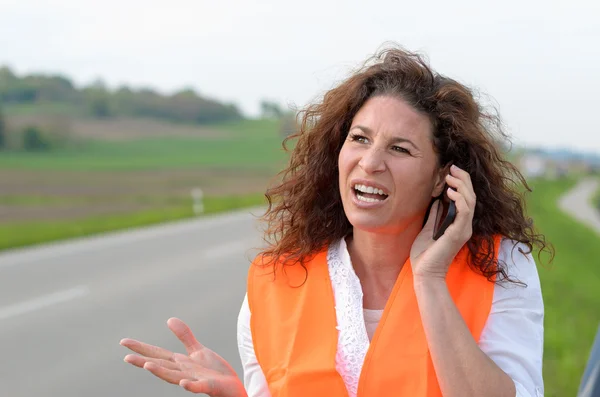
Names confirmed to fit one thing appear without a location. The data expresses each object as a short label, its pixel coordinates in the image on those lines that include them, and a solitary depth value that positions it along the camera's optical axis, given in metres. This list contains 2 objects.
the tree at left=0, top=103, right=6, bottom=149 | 51.66
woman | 2.25
